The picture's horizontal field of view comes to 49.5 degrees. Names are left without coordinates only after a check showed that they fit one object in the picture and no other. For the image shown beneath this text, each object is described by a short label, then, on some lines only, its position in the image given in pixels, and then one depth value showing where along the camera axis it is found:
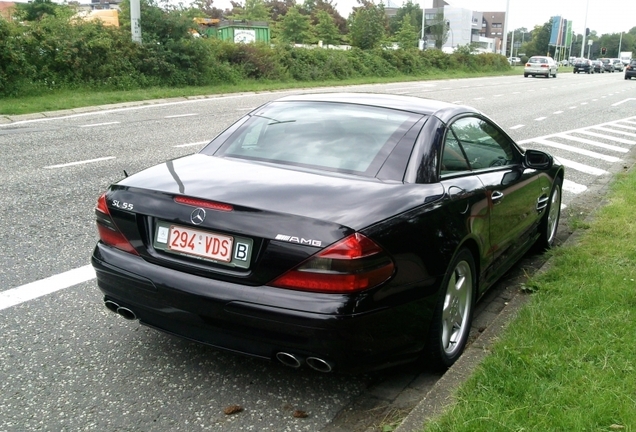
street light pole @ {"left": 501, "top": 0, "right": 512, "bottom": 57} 66.51
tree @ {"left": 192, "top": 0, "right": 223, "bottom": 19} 87.56
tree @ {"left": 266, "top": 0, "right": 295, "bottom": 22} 100.70
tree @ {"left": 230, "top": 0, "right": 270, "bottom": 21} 74.67
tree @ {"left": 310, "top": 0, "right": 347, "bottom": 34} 92.69
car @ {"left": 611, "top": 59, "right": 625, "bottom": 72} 87.81
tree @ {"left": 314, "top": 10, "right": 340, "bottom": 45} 64.62
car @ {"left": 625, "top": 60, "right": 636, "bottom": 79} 53.06
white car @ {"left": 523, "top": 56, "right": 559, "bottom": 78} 52.06
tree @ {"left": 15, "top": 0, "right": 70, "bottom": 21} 19.80
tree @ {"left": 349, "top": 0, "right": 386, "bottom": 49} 48.00
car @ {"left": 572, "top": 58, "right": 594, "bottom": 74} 69.94
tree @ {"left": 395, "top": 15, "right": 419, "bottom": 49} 58.75
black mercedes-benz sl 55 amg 3.05
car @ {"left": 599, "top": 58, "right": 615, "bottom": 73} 82.26
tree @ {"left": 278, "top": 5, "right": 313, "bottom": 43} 62.66
